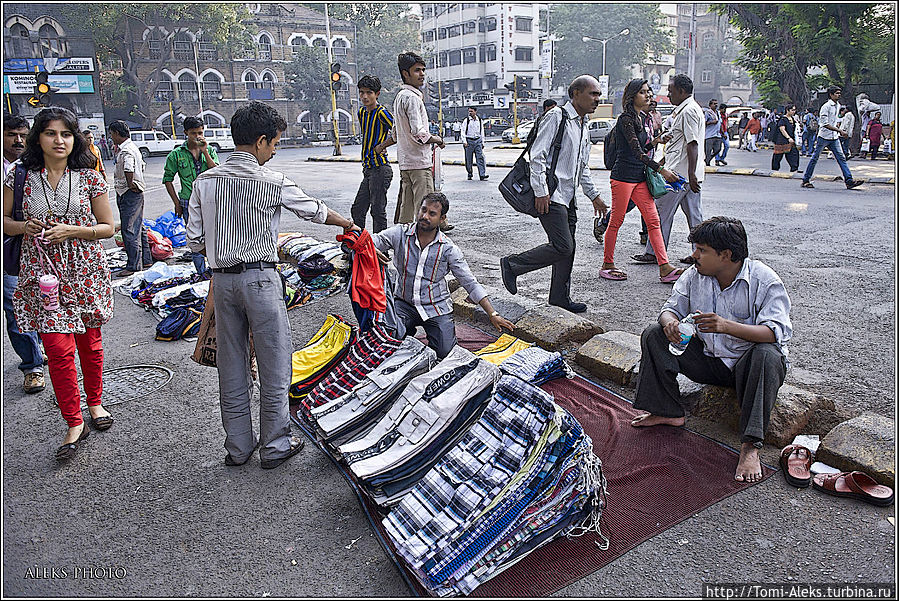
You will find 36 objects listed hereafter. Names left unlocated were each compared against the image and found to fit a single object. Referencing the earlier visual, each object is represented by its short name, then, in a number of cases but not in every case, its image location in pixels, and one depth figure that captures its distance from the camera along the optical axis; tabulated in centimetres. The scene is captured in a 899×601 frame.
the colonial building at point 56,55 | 3591
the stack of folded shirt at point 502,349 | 459
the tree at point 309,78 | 4644
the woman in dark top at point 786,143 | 1523
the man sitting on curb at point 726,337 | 318
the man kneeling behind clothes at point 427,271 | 427
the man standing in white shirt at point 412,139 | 664
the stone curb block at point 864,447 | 308
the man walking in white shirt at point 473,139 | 1516
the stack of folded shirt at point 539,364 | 421
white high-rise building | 5728
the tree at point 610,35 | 5431
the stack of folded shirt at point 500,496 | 253
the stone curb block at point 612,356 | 427
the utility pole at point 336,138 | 2897
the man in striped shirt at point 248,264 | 321
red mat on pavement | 261
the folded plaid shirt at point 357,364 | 381
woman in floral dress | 357
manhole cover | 448
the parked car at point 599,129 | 3000
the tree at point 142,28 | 3741
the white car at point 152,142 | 3516
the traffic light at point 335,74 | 2492
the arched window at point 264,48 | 4753
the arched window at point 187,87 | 4391
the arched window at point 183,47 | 4344
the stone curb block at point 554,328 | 490
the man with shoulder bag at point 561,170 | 533
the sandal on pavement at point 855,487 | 295
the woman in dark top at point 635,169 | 635
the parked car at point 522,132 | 3509
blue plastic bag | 895
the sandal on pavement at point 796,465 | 312
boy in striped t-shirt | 725
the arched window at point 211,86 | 4481
